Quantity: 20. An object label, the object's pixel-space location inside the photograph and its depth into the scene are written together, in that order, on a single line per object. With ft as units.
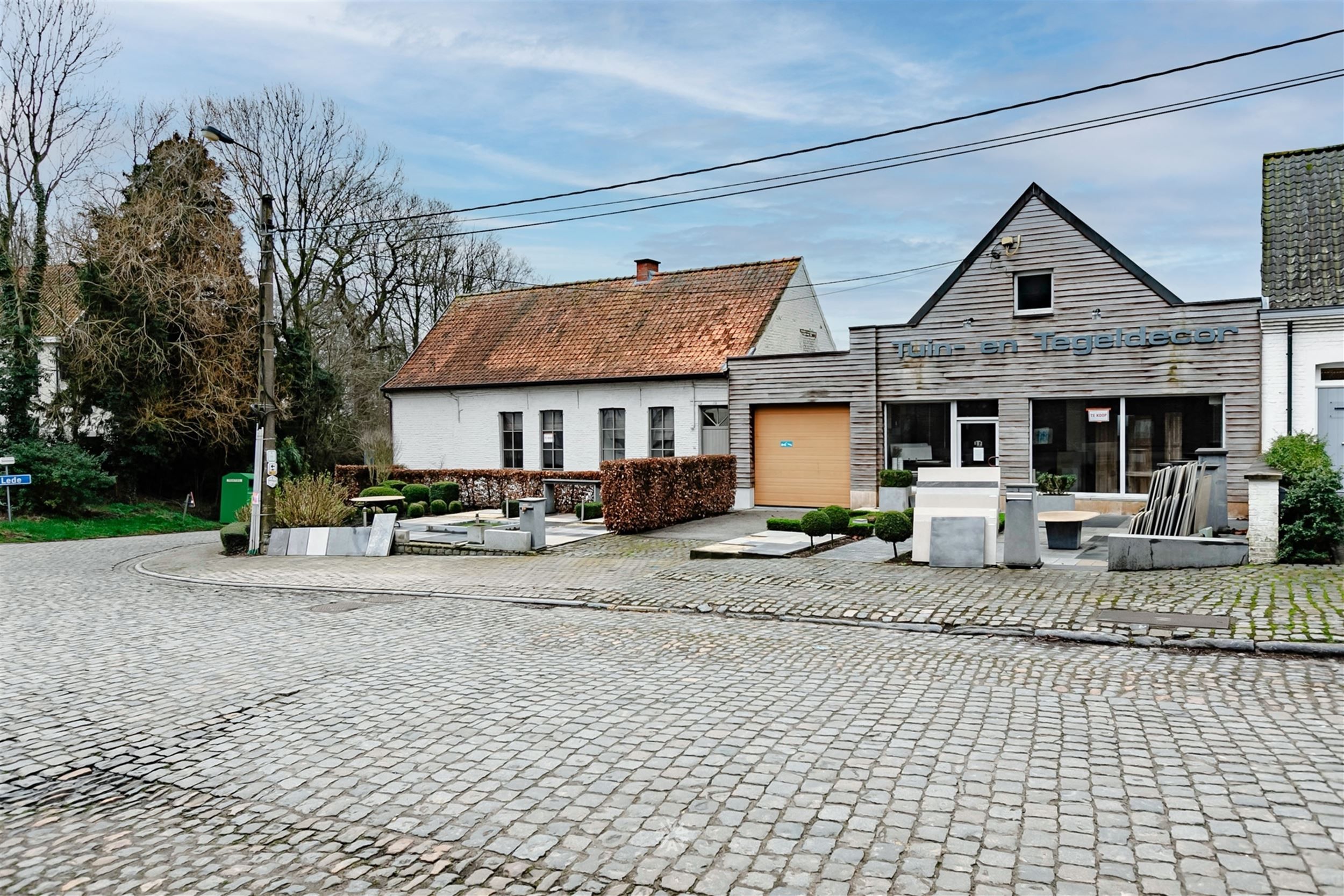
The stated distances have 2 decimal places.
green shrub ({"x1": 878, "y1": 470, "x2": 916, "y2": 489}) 64.69
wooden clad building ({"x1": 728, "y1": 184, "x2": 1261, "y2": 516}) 57.31
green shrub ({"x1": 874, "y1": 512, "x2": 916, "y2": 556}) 42.80
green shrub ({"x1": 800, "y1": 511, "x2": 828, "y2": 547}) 48.16
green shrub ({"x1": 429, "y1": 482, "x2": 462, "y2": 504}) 82.12
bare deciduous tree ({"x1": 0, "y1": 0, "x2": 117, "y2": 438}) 81.92
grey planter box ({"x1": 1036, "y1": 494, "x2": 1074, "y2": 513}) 58.90
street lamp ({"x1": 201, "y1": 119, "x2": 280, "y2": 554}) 57.21
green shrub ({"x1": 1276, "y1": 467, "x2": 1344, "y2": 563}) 36.88
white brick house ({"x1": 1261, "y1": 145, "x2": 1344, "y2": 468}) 52.60
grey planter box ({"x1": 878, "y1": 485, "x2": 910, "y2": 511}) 64.39
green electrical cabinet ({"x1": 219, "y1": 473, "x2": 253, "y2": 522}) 88.79
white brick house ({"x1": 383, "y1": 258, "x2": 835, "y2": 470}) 78.23
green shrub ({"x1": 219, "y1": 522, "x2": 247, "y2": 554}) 59.06
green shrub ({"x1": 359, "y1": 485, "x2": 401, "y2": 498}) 75.25
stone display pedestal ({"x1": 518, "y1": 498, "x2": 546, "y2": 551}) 53.62
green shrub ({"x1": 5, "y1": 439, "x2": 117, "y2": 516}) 78.54
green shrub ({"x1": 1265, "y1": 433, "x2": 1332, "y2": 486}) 45.35
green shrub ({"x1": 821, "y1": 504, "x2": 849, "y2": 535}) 49.03
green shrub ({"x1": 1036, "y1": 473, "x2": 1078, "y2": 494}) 60.90
